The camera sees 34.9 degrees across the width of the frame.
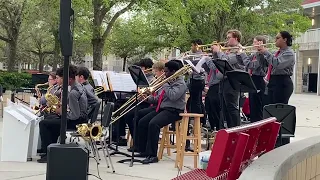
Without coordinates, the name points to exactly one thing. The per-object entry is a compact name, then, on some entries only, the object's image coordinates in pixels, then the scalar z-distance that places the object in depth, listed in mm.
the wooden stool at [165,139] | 8258
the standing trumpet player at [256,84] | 8352
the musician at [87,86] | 8470
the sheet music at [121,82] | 8852
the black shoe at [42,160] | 7857
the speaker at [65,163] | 5309
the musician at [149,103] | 8297
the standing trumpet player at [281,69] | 7719
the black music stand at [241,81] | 6791
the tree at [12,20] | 25484
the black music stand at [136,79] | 7621
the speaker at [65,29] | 5238
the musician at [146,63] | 9625
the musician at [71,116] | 7895
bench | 3652
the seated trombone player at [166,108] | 7781
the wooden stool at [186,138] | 7351
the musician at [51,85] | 8608
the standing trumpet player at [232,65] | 8031
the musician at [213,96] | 8703
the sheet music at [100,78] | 9023
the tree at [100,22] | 20203
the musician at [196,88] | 9294
